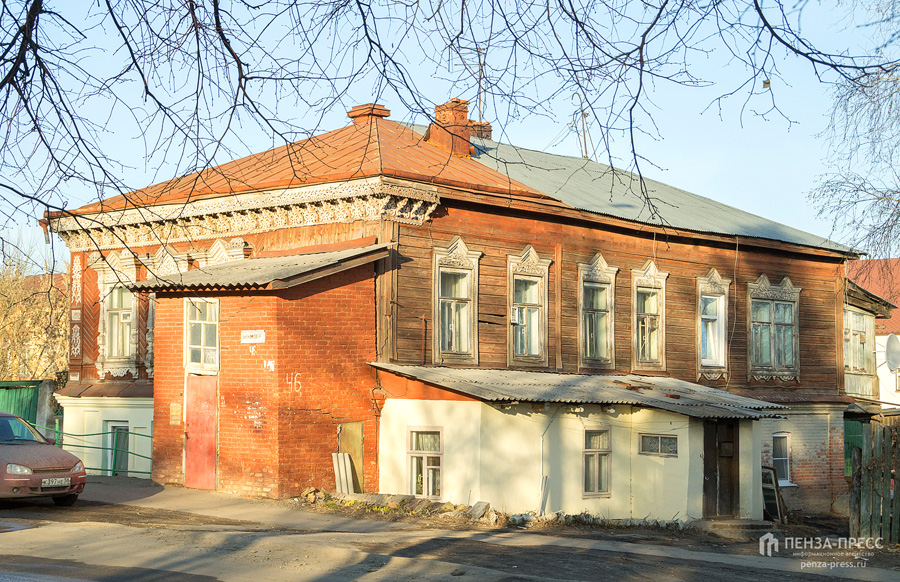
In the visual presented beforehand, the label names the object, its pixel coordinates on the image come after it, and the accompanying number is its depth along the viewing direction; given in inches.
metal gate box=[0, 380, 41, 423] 1014.4
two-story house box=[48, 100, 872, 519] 653.3
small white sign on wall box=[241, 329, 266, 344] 652.1
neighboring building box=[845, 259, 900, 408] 1214.3
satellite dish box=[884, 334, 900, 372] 1028.5
